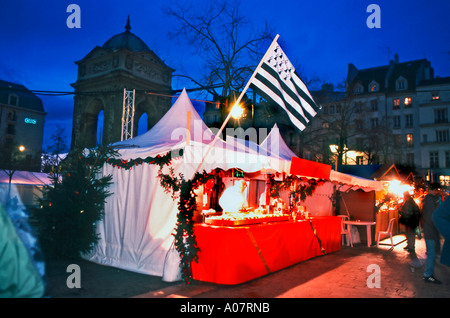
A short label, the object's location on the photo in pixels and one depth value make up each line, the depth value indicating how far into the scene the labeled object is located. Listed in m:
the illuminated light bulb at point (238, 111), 13.28
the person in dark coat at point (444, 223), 4.59
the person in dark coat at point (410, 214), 8.36
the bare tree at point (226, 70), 16.77
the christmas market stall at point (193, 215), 5.86
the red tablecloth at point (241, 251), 5.59
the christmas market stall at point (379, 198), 12.59
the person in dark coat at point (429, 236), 6.22
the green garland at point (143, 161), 6.39
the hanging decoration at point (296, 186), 10.27
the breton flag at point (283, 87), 5.80
